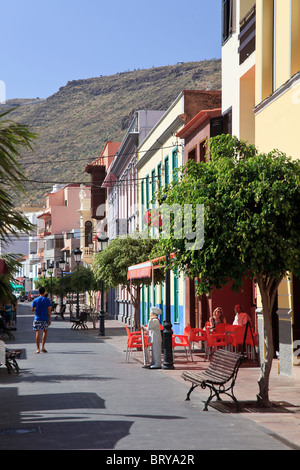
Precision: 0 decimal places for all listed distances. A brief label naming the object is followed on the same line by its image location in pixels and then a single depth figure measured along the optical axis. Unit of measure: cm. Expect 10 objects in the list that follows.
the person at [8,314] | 3304
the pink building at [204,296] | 2330
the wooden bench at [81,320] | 3841
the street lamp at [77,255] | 4278
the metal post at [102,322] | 3275
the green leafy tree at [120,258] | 2802
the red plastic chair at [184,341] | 2006
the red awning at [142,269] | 2081
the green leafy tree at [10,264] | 2068
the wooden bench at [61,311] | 5614
